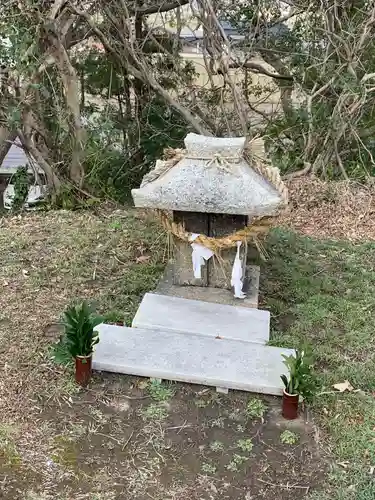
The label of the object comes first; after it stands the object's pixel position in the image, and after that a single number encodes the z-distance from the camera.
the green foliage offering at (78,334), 3.04
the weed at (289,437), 2.82
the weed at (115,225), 5.44
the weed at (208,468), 2.62
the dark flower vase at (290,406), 2.91
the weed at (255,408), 3.00
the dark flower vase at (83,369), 3.10
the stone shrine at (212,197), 3.59
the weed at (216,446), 2.76
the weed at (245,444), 2.77
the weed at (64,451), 2.66
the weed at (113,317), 3.83
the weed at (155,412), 2.97
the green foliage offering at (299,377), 2.87
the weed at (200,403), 3.06
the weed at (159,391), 3.11
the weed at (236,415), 2.99
